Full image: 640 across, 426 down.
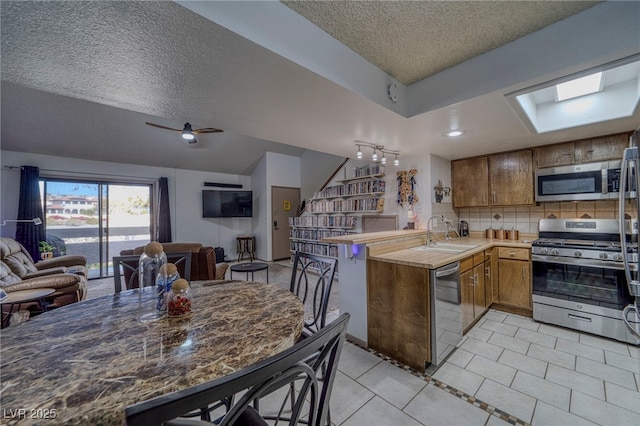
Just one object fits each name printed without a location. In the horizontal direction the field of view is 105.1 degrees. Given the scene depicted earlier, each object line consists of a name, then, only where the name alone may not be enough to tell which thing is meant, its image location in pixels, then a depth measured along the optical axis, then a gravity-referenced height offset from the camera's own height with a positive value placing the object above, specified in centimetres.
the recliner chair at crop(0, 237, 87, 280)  326 -64
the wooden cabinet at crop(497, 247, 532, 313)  295 -82
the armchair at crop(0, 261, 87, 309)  250 -69
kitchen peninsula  206 -71
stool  715 -85
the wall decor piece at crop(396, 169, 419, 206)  378 +43
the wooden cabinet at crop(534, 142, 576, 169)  301 +71
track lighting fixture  310 +89
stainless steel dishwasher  200 -85
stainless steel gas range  238 -71
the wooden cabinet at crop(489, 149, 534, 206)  326 +46
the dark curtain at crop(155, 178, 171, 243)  599 +7
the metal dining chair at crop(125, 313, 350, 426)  40 -33
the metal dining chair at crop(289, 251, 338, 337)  161 -42
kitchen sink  270 -41
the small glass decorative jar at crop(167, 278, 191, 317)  117 -39
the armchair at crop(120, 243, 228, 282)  352 -60
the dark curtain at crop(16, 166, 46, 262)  442 +21
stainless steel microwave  272 +34
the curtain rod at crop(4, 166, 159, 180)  459 +100
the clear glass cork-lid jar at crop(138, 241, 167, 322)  121 -35
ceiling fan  364 +131
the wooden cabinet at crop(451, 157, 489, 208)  362 +47
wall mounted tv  668 +40
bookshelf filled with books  447 +14
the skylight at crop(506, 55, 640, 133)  217 +108
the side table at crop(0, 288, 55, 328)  222 -70
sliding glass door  498 +5
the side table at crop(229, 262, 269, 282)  345 -73
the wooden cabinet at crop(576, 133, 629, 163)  271 +71
